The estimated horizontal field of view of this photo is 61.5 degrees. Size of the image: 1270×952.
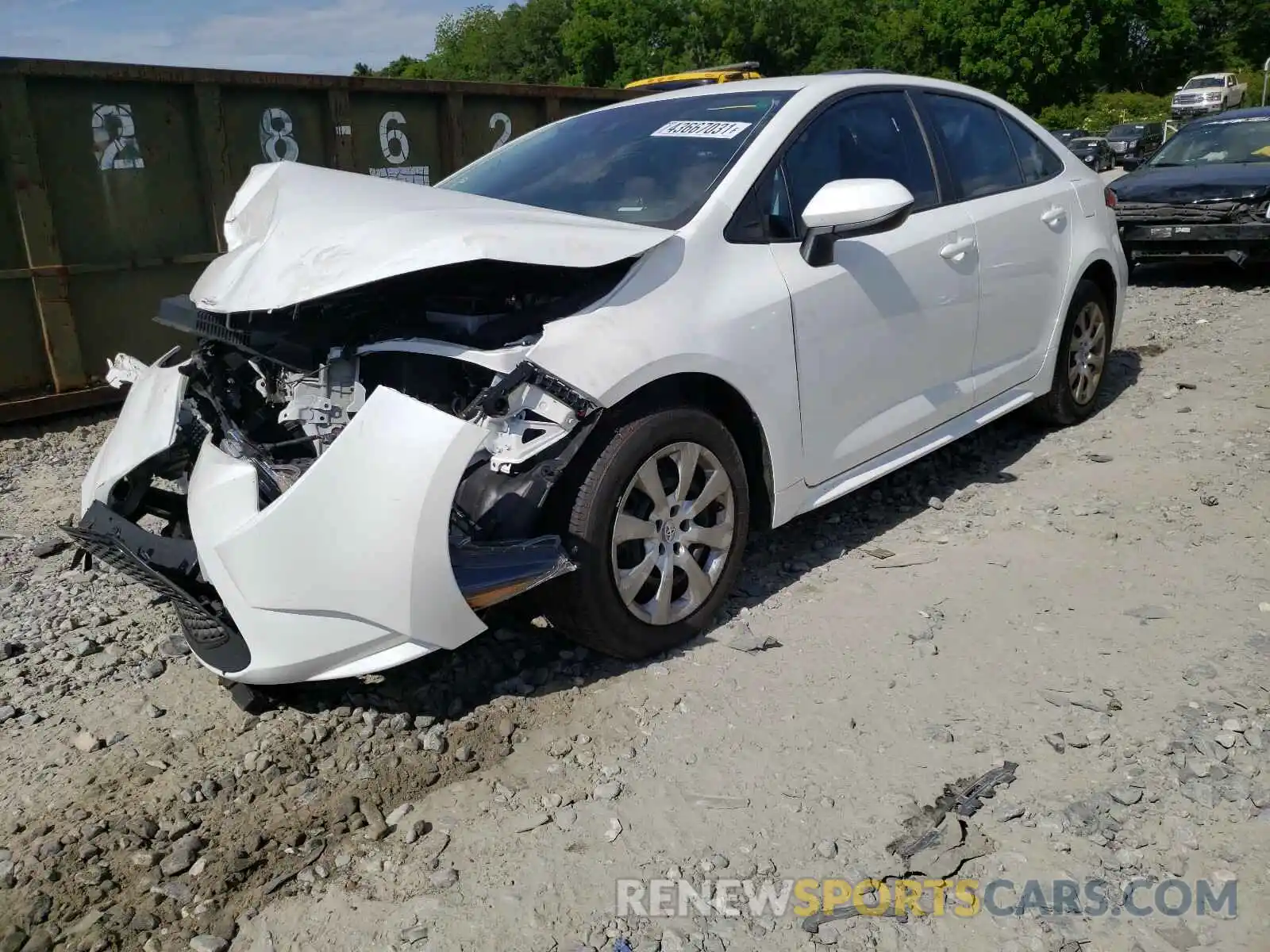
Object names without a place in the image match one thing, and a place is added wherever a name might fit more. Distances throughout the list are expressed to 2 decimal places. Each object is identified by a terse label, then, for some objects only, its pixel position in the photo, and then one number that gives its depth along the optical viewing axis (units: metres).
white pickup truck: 39.22
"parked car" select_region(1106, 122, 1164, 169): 28.47
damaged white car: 2.70
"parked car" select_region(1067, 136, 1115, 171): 24.00
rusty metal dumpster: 6.03
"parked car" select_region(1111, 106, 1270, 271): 9.17
